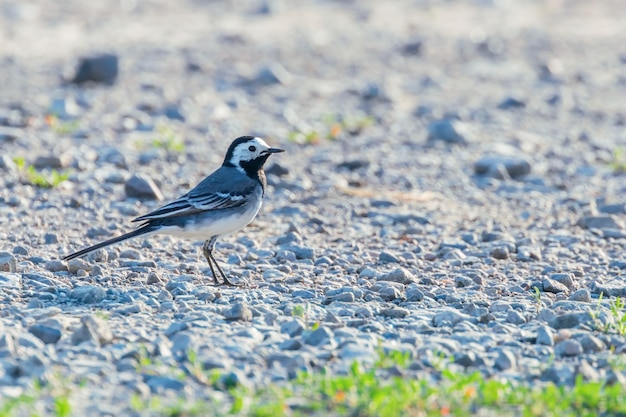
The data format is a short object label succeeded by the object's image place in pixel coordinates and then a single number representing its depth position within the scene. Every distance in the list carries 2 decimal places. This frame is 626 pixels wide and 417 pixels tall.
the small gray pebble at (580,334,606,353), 13.99
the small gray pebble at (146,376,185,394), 12.19
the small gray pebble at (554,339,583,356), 13.85
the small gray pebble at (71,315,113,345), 13.55
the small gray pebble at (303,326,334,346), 13.86
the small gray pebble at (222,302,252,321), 14.79
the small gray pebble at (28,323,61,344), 13.59
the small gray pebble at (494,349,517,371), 13.35
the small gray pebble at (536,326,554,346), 14.23
